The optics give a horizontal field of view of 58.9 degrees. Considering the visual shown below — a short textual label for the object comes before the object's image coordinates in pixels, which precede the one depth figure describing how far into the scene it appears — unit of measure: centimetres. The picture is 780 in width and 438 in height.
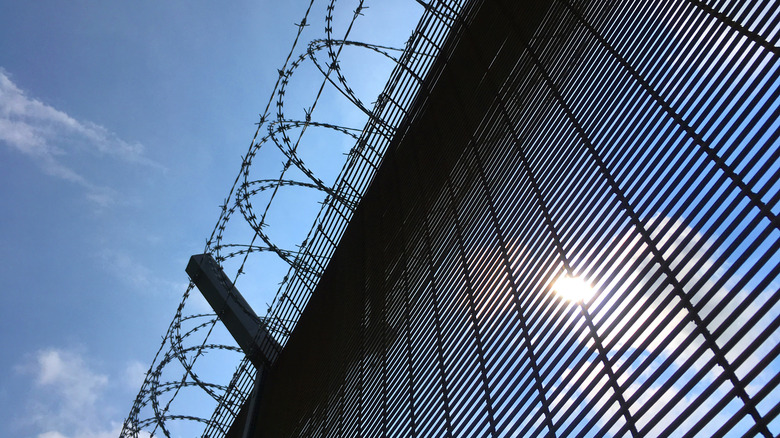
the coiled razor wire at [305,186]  594
